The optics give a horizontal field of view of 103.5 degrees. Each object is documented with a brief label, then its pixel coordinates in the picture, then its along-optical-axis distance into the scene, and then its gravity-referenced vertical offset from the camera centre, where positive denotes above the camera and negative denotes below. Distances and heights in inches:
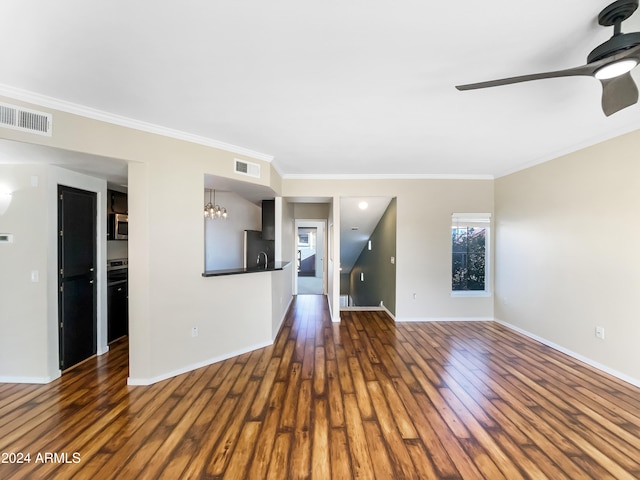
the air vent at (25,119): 77.0 +36.8
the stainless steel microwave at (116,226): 140.3 +5.9
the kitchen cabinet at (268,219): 166.2 +12.0
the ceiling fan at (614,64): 49.7 +37.0
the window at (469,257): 186.1 -14.3
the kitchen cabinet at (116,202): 139.5 +19.9
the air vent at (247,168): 126.3 +35.4
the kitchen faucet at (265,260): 173.6 -15.9
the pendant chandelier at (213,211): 159.8 +16.5
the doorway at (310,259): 342.6 -35.3
